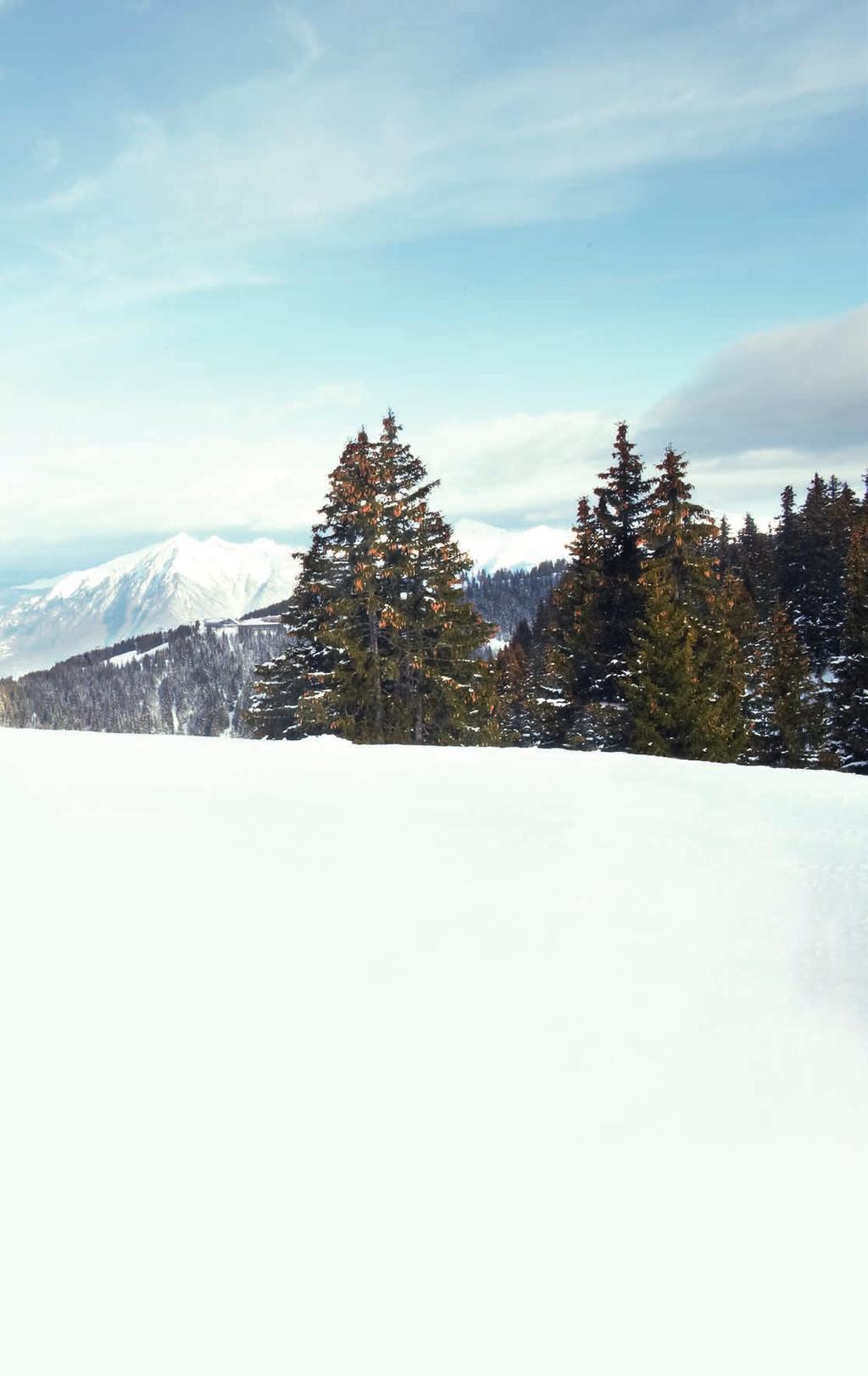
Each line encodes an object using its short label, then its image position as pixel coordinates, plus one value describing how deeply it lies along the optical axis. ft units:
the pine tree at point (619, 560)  77.20
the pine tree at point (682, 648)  67.56
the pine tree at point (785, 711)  102.27
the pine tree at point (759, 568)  170.50
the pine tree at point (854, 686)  89.04
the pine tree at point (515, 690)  145.91
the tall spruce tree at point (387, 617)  71.15
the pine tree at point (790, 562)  184.65
